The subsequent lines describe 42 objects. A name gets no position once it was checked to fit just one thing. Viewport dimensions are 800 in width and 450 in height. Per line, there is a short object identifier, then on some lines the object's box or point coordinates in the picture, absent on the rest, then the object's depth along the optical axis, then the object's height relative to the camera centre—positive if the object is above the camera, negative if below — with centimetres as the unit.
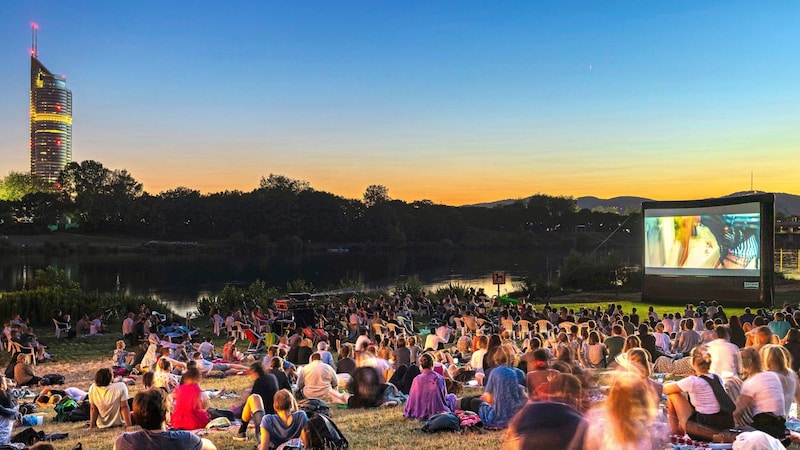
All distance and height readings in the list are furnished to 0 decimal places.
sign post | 2525 -151
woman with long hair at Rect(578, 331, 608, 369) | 1015 -176
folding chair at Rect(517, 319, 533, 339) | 1520 -204
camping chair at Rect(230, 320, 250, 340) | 1749 -250
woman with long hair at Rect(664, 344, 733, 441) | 539 -138
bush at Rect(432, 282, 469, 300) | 2891 -241
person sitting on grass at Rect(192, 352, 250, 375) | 1188 -240
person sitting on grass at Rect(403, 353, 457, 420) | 740 -174
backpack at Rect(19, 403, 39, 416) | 856 -228
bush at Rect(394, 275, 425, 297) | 2950 -231
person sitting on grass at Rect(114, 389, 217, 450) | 417 -125
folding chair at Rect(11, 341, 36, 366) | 1340 -235
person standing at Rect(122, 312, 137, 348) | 1664 -236
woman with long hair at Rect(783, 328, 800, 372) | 787 -127
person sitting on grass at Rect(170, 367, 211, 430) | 707 -181
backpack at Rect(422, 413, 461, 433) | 684 -192
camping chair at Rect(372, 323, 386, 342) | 1494 -211
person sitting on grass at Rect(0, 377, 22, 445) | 604 -164
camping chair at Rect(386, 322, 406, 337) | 1518 -218
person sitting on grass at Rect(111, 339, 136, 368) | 1224 -235
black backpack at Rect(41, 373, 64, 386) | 1101 -241
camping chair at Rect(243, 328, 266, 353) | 1591 -253
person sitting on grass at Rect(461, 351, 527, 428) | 662 -160
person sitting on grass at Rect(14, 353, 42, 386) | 1073 -226
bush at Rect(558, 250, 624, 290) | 3528 -181
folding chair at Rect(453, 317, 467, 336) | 1719 -228
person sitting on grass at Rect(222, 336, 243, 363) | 1306 -232
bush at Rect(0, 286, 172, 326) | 2097 -223
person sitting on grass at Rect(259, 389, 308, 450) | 588 -168
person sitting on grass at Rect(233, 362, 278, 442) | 695 -165
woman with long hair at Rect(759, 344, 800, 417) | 566 -108
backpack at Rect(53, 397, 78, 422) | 827 -217
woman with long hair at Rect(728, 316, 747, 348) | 1045 -153
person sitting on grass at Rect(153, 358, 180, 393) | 860 -180
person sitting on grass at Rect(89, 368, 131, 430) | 748 -190
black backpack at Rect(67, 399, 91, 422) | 812 -218
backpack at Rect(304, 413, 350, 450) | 603 -182
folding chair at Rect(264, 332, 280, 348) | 1442 -222
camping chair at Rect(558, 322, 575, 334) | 1344 -181
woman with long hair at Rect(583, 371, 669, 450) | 336 -93
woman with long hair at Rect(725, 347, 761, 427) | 553 -118
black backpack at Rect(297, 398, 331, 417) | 783 -200
